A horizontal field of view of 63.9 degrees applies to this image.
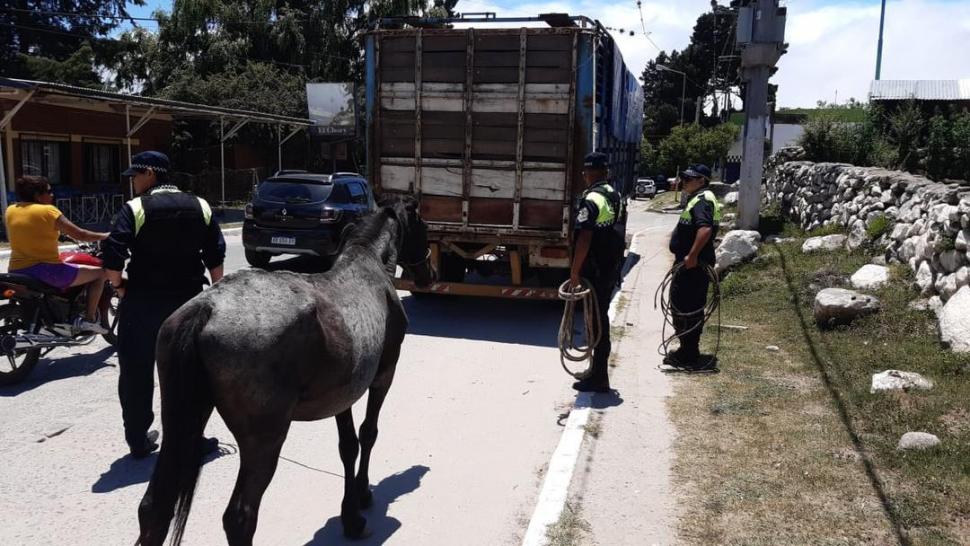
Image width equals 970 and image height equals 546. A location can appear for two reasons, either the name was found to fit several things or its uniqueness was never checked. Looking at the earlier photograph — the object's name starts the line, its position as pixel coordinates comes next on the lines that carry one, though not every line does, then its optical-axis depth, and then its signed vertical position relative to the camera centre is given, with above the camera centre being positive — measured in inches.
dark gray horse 130.8 -39.6
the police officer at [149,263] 193.2 -30.2
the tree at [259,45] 1455.5 +197.6
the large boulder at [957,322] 273.0 -55.3
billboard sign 1322.6 +72.6
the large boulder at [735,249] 521.0 -59.4
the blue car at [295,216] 533.6 -47.1
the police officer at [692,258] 295.4 -38.4
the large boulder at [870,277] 377.1 -54.9
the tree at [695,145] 1769.2 +33.1
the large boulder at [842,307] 333.1 -60.7
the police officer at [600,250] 267.7 -33.0
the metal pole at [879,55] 1432.1 +203.7
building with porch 802.8 +2.9
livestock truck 366.9 +11.0
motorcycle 266.8 -62.9
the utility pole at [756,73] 637.3 +73.9
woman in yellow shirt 264.8 -31.8
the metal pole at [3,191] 628.5 -42.5
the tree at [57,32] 1446.0 +214.8
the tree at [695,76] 2456.9 +278.9
